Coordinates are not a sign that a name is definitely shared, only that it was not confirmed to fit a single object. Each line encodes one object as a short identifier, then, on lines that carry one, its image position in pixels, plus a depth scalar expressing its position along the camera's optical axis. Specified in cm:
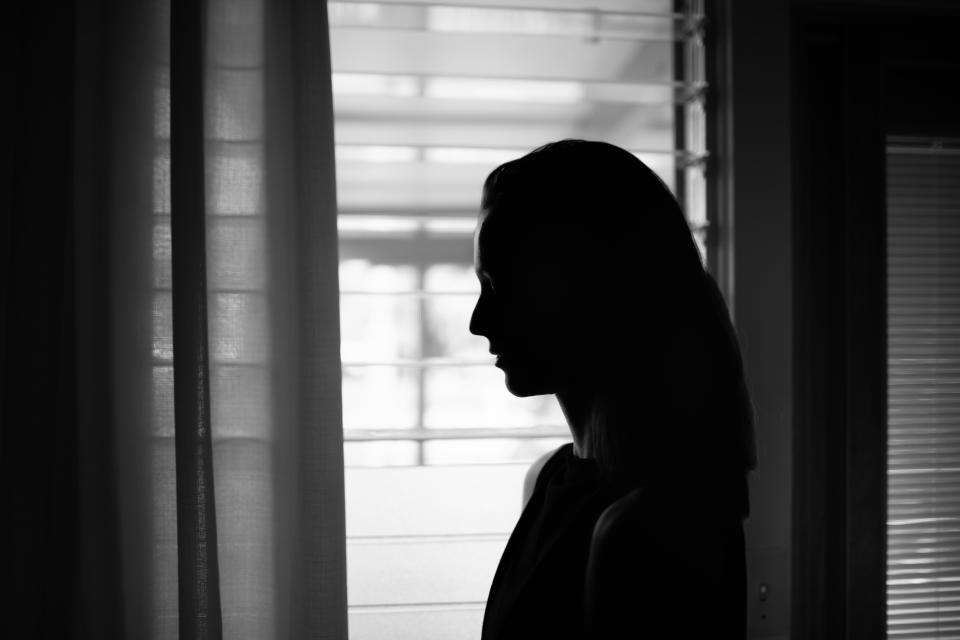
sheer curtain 103
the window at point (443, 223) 122
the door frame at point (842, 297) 125
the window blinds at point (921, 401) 129
